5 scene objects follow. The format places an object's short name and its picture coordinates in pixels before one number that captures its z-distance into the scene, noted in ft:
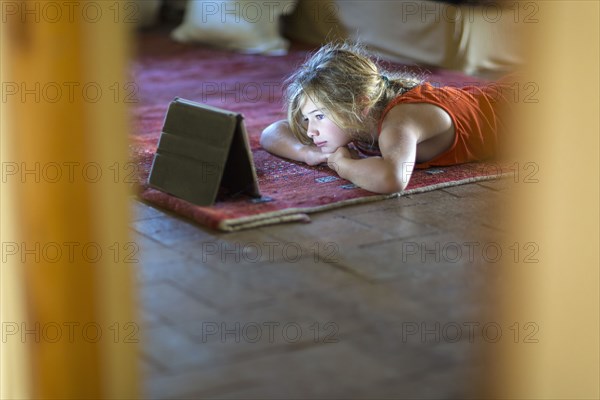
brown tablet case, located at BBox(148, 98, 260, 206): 7.11
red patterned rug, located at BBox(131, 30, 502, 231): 7.16
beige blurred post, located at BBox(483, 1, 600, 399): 2.95
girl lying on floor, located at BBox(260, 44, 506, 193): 7.61
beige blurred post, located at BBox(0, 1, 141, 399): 2.74
